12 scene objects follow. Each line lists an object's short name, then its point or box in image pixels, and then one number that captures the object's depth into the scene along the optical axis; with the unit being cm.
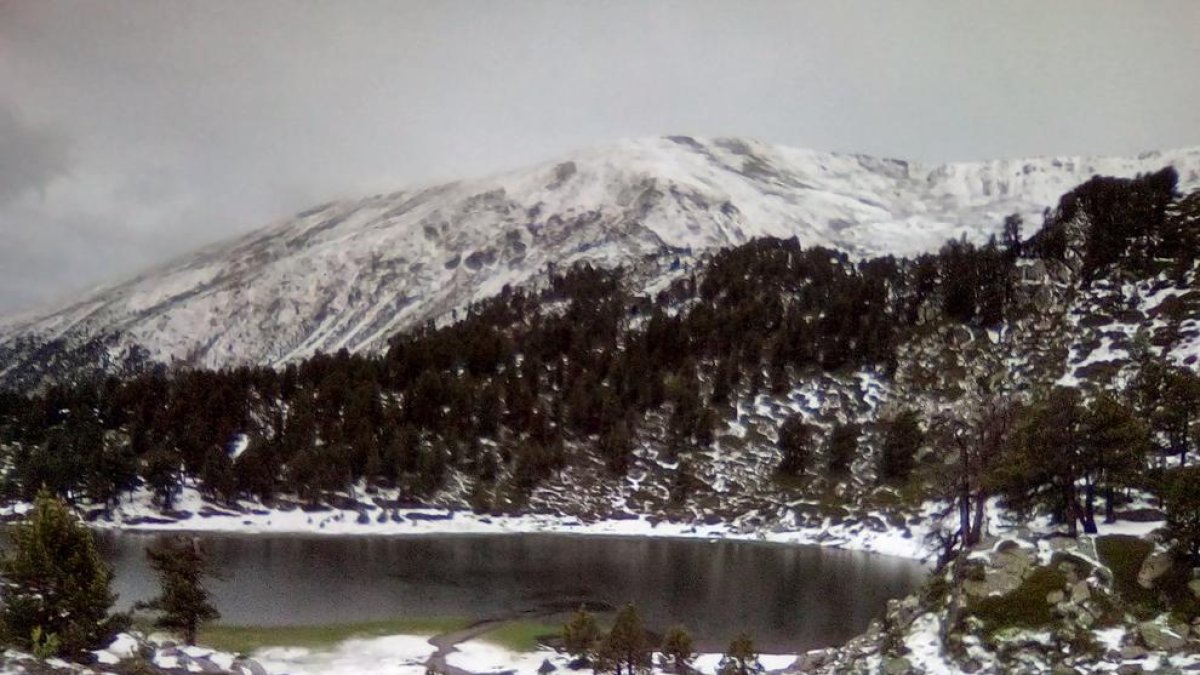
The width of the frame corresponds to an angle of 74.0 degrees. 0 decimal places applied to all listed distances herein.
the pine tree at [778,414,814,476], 13325
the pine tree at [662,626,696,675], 4278
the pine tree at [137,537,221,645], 4041
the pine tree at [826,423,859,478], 13075
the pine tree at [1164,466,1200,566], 3247
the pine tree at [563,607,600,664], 4400
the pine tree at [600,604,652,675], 4106
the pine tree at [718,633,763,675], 3984
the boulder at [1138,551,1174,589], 3287
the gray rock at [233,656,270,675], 3305
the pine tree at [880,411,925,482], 12300
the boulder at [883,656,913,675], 2988
